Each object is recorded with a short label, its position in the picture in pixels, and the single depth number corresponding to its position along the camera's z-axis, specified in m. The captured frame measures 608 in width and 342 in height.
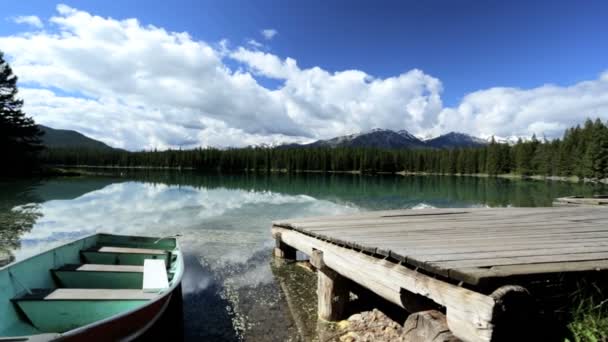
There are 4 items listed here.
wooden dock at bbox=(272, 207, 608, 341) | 2.91
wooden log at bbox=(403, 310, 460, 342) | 3.15
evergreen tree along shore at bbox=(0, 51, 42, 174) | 44.44
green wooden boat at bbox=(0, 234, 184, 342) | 4.22
